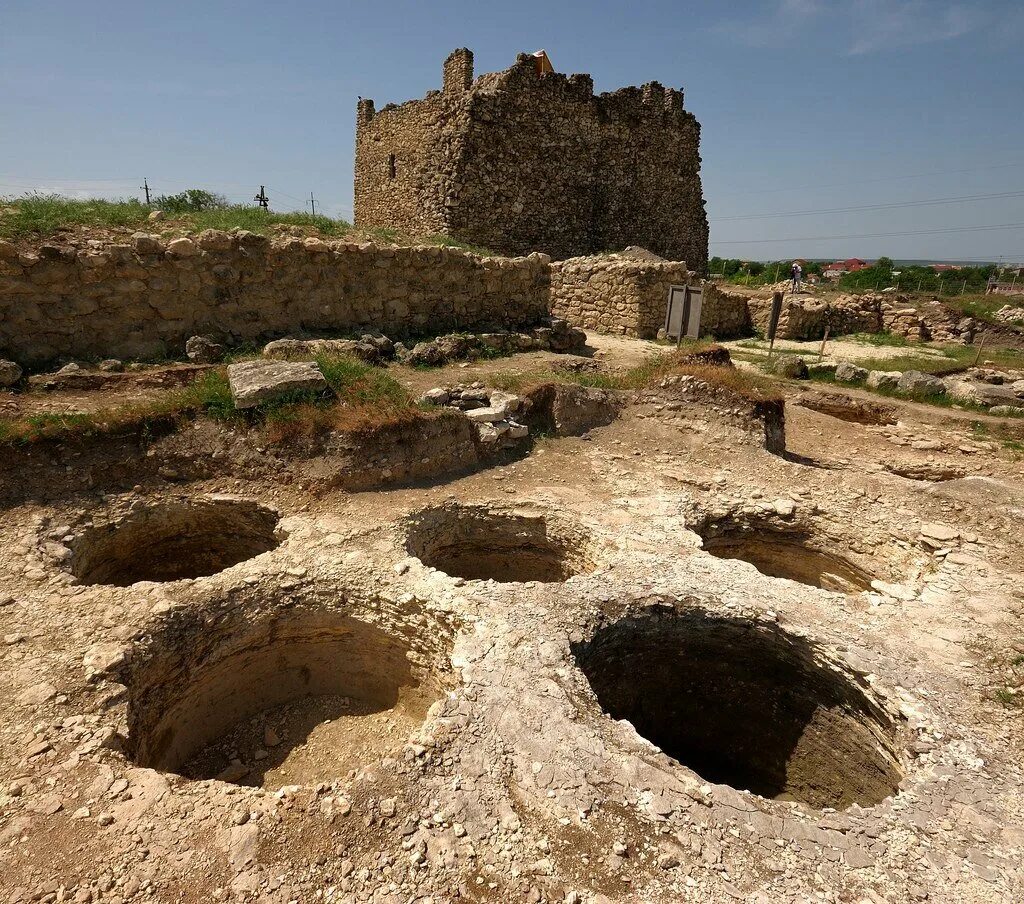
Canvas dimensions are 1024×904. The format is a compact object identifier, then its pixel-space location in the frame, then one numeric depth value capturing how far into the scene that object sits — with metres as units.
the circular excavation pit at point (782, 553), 7.04
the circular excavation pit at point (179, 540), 6.39
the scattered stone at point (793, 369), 13.90
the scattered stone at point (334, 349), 8.92
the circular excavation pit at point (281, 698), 4.84
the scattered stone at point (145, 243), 8.35
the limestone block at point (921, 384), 12.73
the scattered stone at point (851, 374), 13.75
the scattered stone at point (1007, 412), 11.64
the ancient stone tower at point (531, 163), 16.66
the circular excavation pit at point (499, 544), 6.76
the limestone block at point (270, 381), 7.36
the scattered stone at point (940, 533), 6.52
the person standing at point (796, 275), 22.02
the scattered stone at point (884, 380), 13.17
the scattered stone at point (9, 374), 7.28
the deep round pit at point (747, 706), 4.77
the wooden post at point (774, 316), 16.77
